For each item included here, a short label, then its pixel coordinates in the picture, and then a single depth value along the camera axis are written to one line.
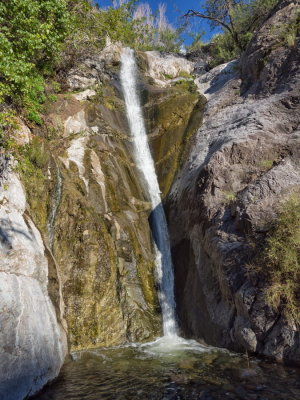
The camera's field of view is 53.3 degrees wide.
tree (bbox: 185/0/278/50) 21.00
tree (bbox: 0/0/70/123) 8.20
